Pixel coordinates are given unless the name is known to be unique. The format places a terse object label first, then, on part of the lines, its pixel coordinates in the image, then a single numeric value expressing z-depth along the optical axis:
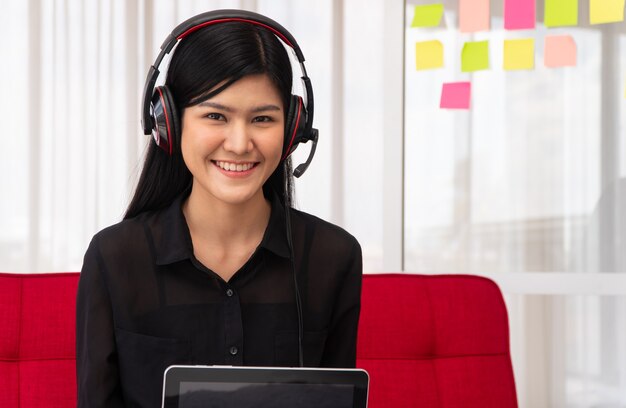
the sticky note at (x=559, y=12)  2.22
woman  1.08
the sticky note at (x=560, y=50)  2.24
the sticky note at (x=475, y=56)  2.28
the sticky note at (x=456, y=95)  2.30
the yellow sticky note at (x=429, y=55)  2.31
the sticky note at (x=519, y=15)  2.24
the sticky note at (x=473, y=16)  2.27
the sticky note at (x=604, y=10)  2.19
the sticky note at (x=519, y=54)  2.25
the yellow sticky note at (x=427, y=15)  2.30
